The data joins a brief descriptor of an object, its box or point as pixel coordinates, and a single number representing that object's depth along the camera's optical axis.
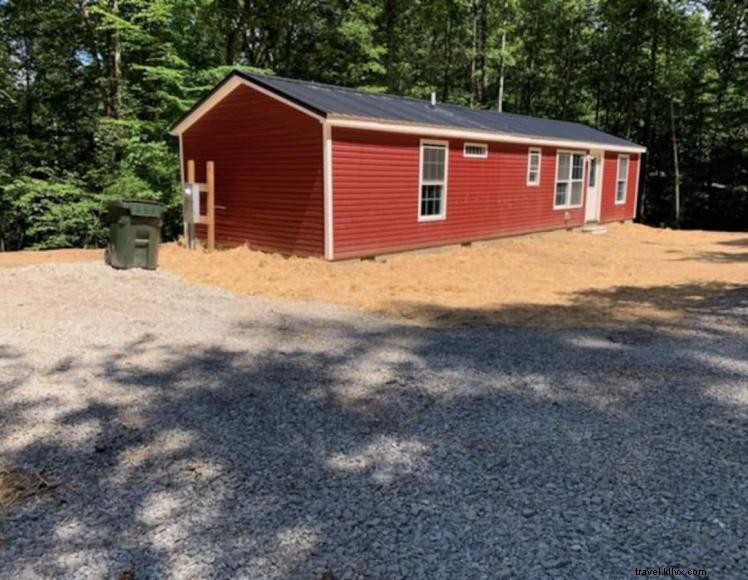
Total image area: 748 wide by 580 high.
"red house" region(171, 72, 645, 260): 9.98
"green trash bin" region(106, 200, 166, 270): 8.86
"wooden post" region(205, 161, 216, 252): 10.73
